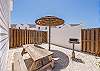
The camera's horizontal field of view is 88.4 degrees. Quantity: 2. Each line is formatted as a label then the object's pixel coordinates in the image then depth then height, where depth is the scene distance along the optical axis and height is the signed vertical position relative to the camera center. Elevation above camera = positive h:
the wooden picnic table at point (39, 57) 1.68 -0.82
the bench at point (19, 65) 1.30 -0.83
